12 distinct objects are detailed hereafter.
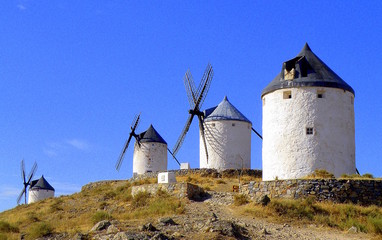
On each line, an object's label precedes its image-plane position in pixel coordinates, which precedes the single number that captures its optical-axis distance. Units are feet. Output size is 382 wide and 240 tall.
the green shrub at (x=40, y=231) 62.34
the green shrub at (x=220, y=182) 98.14
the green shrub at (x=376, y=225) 58.54
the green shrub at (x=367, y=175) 75.07
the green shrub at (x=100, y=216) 67.87
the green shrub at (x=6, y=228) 71.92
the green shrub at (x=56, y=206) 93.84
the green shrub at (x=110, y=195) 98.70
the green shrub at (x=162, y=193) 80.11
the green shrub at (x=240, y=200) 71.15
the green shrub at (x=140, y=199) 79.51
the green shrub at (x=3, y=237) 63.10
